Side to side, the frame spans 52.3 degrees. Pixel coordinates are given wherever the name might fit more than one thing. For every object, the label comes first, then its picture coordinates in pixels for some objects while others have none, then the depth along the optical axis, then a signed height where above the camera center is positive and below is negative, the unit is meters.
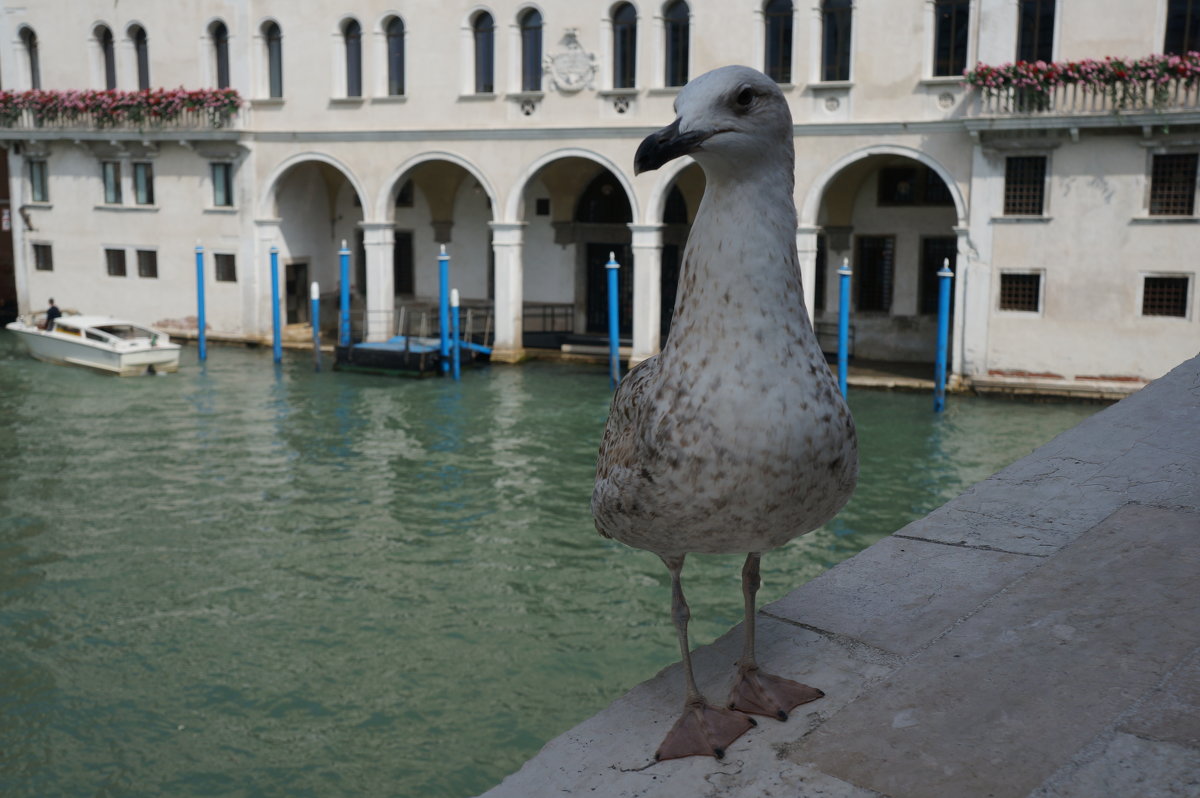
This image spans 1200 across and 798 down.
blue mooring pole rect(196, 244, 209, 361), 24.80 -1.09
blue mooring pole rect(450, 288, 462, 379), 21.91 -1.31
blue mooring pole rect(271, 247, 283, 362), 23.80 -1.10
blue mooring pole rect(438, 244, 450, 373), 22.39 -0.96
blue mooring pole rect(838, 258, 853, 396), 18.98 -0.97
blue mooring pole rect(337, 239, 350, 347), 23.58 -0.96
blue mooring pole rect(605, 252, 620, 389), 20.89 -1.20
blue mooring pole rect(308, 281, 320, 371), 23.19 -1.30
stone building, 18.67 +1.62
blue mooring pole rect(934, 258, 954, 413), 18.91 -1.18
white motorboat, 22.03 -1.66
